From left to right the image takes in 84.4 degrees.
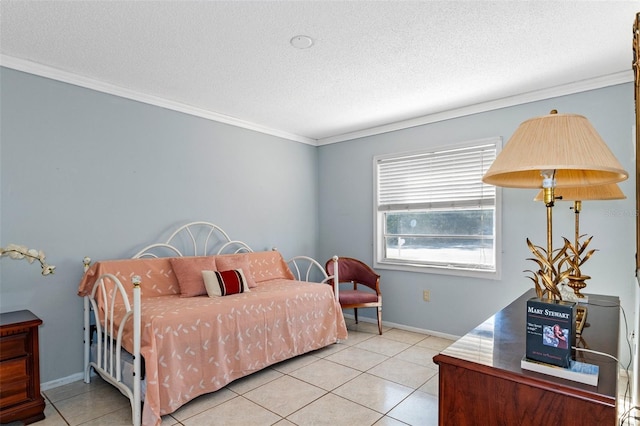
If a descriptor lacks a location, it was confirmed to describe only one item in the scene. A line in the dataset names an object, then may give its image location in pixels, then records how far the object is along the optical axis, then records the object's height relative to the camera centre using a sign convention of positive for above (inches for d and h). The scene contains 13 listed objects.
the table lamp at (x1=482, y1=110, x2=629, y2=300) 39.4 +6.8
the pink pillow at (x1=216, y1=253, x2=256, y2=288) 130.0 -19.4
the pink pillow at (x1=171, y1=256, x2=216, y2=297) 116.8 -20.5
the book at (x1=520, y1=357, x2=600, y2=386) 38.2 -17.8
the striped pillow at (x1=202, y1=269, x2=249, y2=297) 116.5 -23.7
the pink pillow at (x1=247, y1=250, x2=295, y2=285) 145.0 -23.0
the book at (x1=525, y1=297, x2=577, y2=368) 39.6 -13.6
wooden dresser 37.0 -19.9
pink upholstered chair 148.0 -32.9
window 138.1 +0.7
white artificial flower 88.1 -10.7
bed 86.9 -31.1
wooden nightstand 82.4 -38.1
